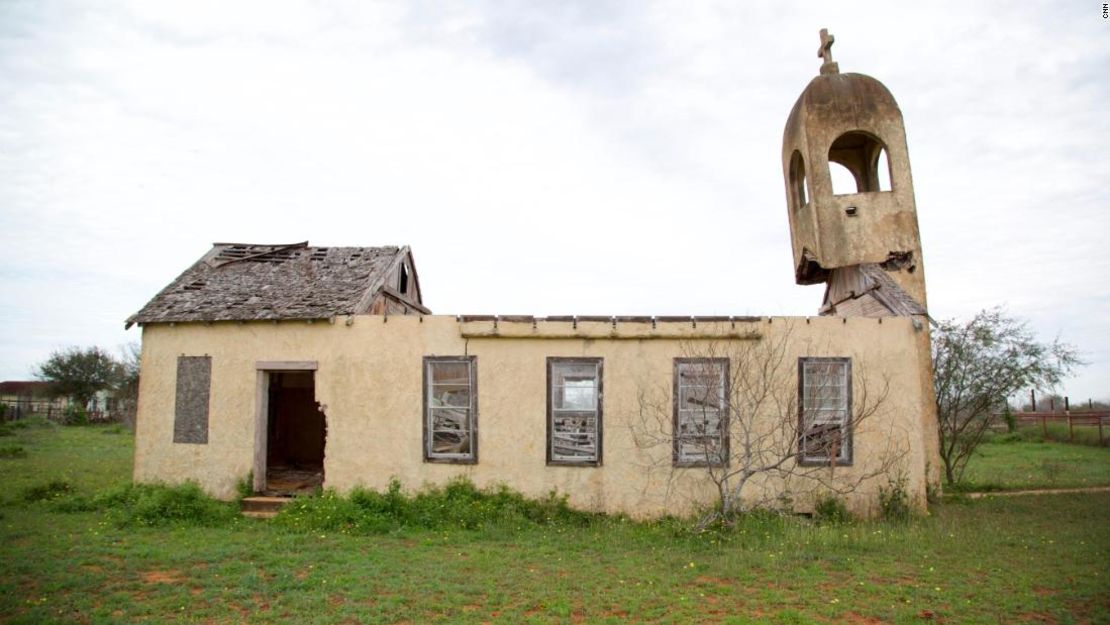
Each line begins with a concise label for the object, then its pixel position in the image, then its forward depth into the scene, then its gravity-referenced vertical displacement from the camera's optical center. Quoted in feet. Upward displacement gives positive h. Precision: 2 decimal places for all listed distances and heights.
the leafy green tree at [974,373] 56.65 +1.93
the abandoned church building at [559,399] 41.39 -0.15
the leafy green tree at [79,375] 136.46 +3.21
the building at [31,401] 116.47 -1.45
